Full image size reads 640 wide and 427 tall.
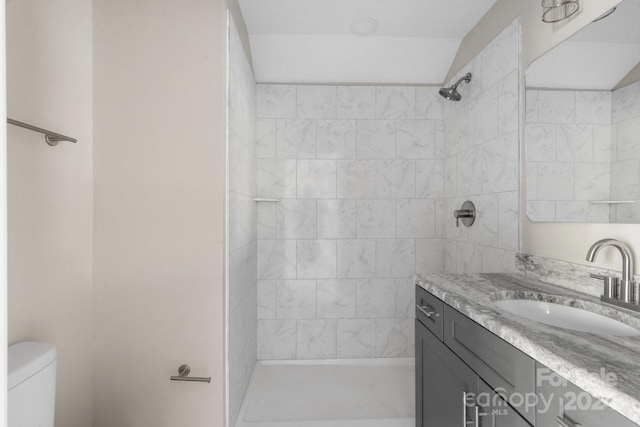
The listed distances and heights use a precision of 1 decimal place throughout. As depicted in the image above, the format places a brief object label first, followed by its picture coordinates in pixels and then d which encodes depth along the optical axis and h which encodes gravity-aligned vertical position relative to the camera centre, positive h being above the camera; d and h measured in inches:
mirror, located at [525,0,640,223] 43.1 +13.7
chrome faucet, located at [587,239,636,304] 40.4 -7.0
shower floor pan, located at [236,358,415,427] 74.2 -47.6
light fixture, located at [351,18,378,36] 83.0 +50.0
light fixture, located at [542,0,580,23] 51.5 +34.2
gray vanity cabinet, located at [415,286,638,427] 26.9 -18.6
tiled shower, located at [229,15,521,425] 99.3 -0.2
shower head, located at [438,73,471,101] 83.0 +31.9
